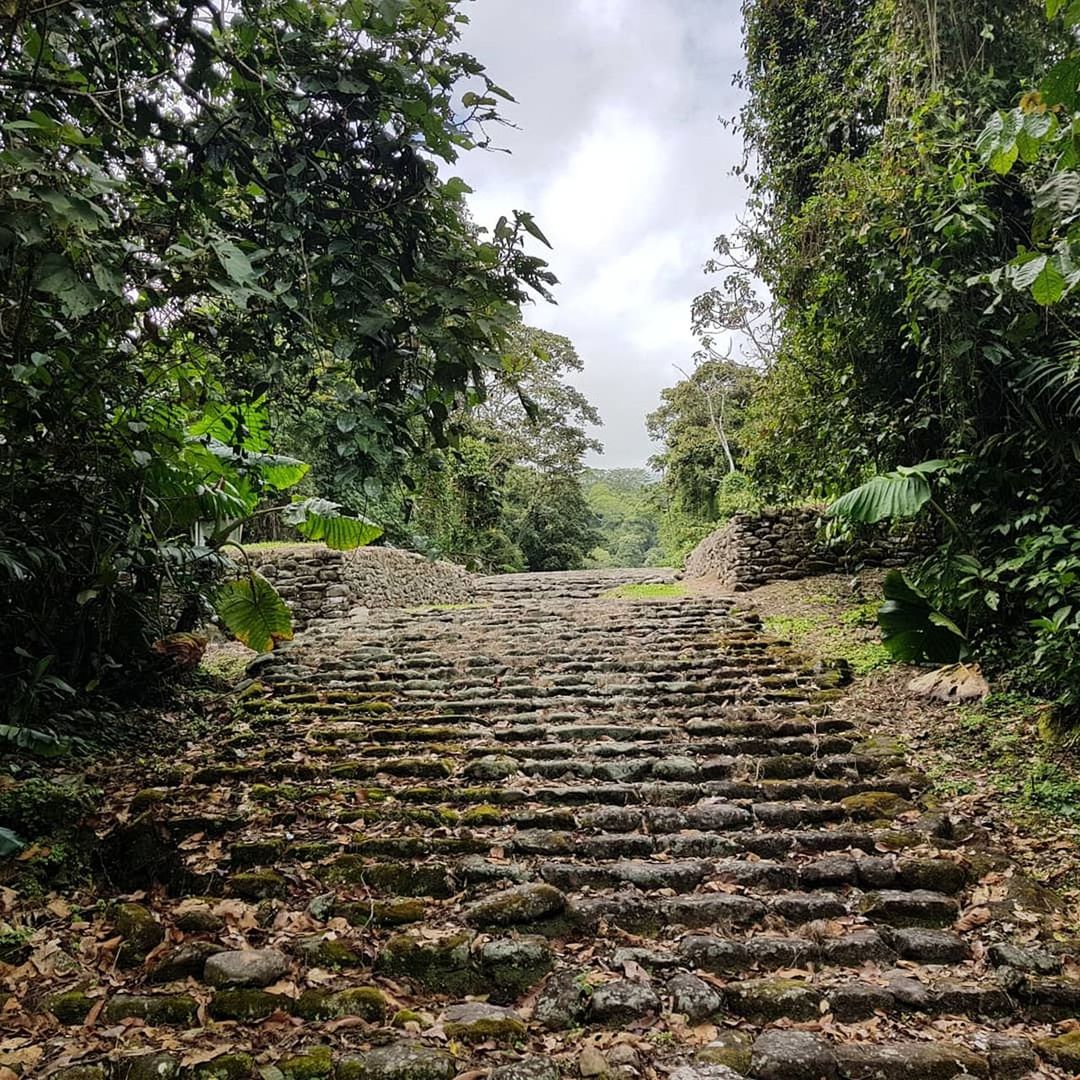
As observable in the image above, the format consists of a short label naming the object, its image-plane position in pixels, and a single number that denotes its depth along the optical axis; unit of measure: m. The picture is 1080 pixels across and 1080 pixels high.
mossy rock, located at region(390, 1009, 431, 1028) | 2.33
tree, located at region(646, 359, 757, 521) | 18.39
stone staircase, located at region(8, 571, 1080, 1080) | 2.22
